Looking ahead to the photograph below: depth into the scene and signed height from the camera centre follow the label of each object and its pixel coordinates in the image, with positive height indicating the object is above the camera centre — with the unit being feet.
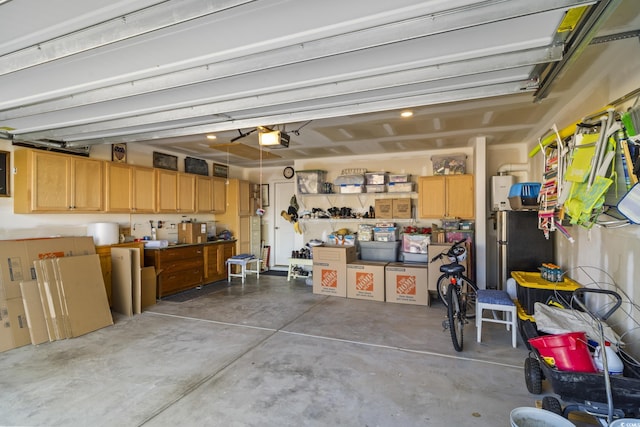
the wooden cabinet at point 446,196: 17.26 +0.96
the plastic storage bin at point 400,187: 18.84 +1.61
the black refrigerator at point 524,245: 12.39 -1.27
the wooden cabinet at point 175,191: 17.80 +1.43
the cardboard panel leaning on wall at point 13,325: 10.62 -3.72
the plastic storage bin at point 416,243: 17.51 -1.64
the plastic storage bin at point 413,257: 17.44 -2.44
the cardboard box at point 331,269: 17.26 -3.03
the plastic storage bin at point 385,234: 18.65 -1.19
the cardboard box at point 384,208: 19.26 +0.36
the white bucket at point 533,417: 5.45 -3.56
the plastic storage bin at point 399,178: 18.95 +2.18
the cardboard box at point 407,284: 15.53 -3.50
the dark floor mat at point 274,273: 23.29 -4.36
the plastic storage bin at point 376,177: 19.24 +2.25
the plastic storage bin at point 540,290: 9.52 -2.42
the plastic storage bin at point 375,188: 19.22 +1.59
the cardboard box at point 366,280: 16.43 -3.51
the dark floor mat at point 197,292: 16.90 -4.42
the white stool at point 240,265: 20.77 -3.40
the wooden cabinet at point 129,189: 15.24 +1.40
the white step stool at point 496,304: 10.37 -3.03
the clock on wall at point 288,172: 24.54 +3.32
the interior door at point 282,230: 25.17 -1.22
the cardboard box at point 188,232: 19.49 -1.03
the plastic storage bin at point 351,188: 19.48 +1.60
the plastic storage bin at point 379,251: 18.38 -2.19
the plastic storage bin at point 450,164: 18.02 +2.83
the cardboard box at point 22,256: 11.03 -1.47
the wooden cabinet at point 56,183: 12.52 +1.42
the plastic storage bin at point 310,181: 20.58 +2.18
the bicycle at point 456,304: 10.09 -3.05
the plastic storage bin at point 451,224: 17.63 -0.60
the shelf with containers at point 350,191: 19.22 +1.48
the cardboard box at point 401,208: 18.78 +0.34
